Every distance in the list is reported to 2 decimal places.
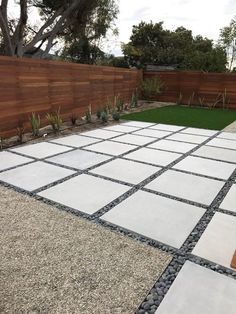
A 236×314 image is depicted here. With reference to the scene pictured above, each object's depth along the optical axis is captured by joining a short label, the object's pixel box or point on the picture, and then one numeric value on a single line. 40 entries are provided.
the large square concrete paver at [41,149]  4.13
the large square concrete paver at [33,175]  3.00
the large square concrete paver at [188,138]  5.11
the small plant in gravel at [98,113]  6.92
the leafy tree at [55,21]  10.02
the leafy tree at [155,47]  20.25
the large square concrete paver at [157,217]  2.08
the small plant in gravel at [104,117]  6.61
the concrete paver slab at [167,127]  6.17
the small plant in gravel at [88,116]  6.61
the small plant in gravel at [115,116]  6.93
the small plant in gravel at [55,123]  5.56
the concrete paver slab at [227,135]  5.36
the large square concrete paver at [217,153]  4.09
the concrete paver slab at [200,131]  5.80
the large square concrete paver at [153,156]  3.88
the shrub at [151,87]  10.13
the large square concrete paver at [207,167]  3.40
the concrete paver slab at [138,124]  6.50
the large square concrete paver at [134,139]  4.97
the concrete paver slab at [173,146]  4.55
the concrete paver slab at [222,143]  4.74
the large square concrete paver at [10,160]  3.62
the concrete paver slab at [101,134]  5.40
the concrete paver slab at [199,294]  1.40
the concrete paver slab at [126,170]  3.22
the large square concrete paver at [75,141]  4.80
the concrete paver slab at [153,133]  5.55
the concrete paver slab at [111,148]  4.31
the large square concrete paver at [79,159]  3.68
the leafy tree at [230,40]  18.38
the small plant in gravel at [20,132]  4.91
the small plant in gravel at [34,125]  5.25
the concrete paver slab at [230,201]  2.52
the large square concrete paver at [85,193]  2.54
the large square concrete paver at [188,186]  2.74
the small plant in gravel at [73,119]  6.42
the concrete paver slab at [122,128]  5.99
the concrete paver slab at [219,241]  1.81
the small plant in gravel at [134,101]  9.30
